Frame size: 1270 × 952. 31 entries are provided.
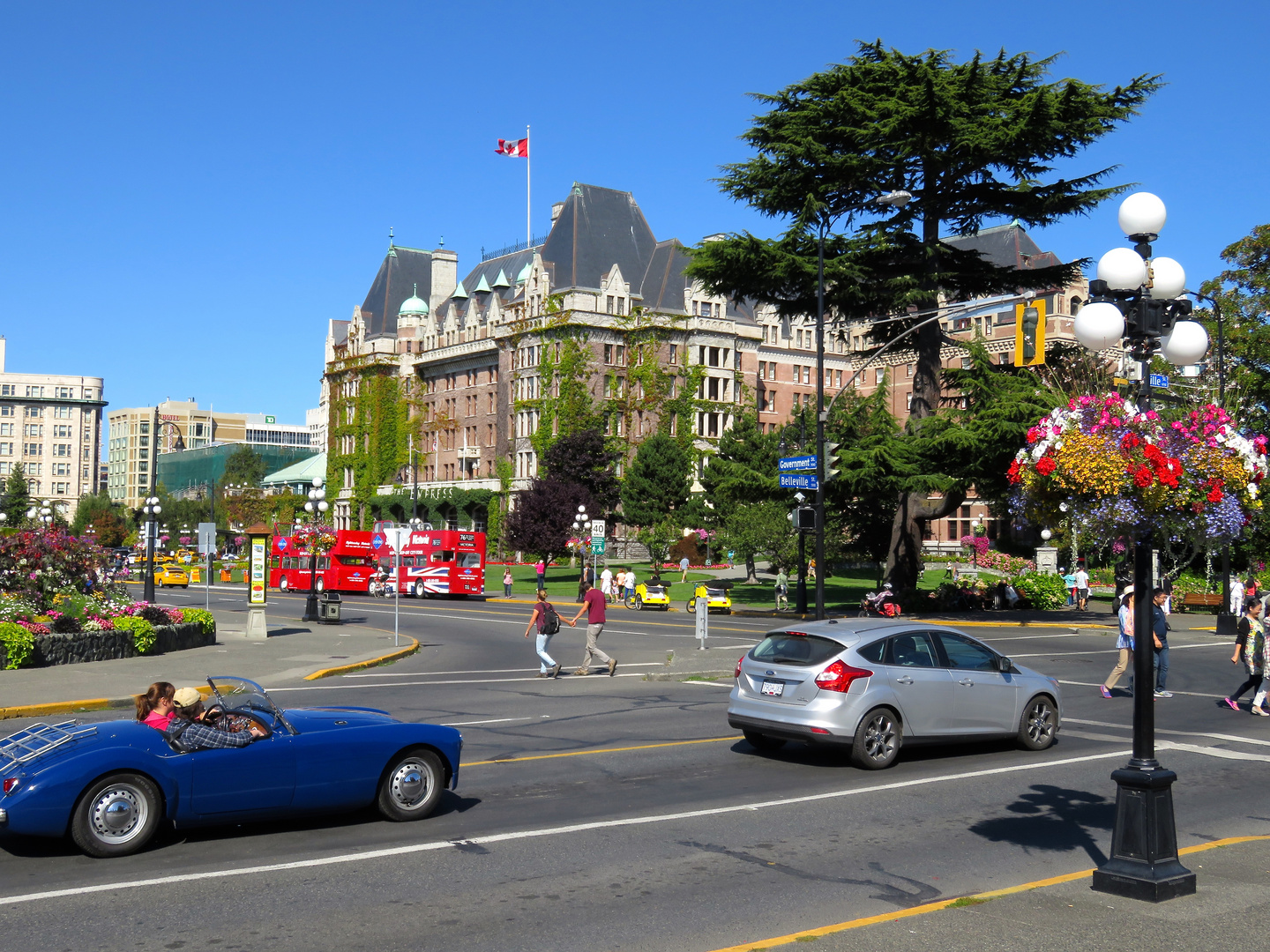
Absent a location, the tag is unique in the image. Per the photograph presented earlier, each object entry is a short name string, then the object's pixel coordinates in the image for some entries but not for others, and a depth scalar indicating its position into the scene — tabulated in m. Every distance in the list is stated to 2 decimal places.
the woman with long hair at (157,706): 9.21
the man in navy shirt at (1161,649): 18.27
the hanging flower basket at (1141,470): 8.00
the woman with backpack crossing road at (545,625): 21.50
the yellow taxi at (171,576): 72.59
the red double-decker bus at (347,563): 59.09
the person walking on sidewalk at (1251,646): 17.02
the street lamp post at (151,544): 40.28
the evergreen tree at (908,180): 36.25
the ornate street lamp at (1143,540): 7.29
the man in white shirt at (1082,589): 44.62
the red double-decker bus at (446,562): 57.19
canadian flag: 87.44
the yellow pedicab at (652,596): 47.56
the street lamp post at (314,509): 37.56
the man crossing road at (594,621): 22.03
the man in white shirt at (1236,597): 33.97
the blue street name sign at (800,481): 28.59
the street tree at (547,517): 73.38
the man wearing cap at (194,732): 8.62
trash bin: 37.38
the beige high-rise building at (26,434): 197.38
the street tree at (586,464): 77.75
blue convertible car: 8.02
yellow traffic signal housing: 21.31
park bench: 43.19
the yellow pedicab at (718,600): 43.53
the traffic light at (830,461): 28.09
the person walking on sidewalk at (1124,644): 18.92
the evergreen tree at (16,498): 63.30
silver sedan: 12.16
